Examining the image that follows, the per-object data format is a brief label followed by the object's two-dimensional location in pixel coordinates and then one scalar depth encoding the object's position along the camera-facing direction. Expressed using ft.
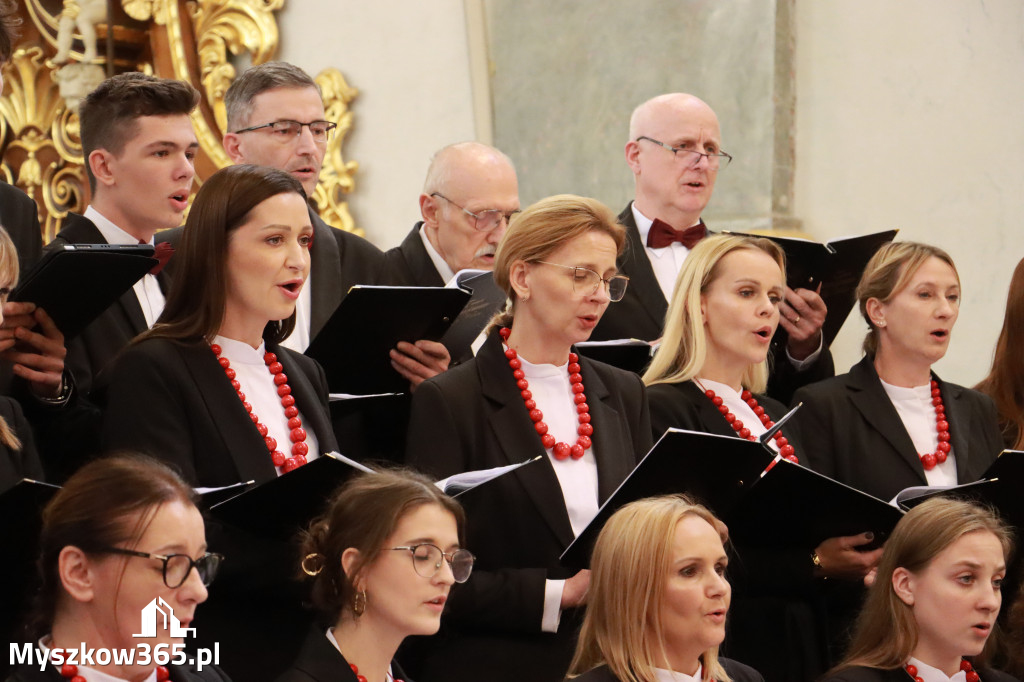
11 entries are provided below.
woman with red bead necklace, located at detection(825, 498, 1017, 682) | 21.76
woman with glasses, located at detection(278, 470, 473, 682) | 18.20
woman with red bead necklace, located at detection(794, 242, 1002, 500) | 25.45
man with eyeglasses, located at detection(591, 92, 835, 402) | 28.68
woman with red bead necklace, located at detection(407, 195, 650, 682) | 20.04
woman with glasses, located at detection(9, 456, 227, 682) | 15.89
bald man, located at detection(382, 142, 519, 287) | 29.35
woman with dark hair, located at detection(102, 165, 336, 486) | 19.04
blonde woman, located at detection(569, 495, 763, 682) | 19.16
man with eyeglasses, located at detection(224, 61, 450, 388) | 28.66
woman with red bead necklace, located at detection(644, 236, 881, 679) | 22.65
